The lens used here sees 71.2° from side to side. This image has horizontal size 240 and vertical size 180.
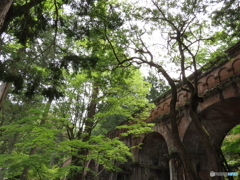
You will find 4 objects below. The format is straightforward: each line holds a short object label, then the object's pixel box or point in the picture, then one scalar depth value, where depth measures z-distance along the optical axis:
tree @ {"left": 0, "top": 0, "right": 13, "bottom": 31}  3.43
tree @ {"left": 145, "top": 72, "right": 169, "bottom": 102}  19.16
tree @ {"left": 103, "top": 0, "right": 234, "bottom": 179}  4.88
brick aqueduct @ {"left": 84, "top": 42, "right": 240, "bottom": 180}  6.39
